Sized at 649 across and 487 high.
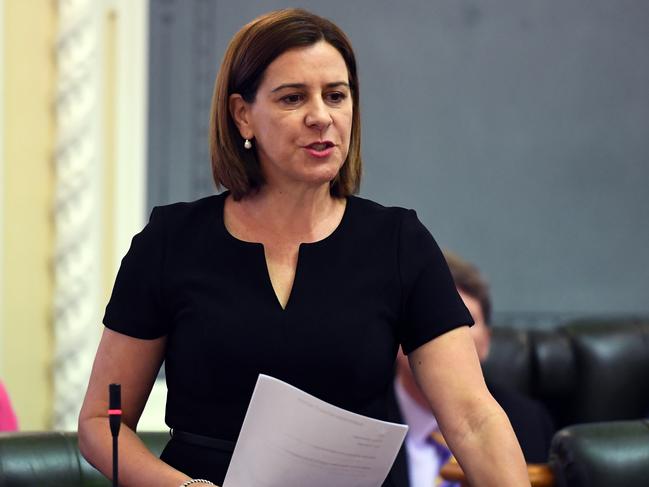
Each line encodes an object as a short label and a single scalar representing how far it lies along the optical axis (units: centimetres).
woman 605
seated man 717
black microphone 590
